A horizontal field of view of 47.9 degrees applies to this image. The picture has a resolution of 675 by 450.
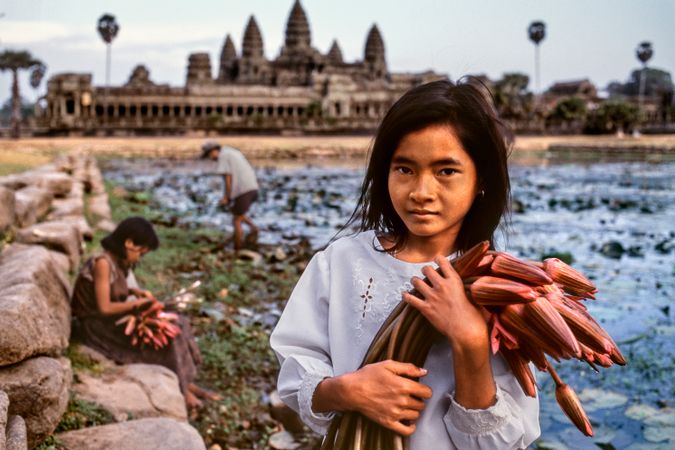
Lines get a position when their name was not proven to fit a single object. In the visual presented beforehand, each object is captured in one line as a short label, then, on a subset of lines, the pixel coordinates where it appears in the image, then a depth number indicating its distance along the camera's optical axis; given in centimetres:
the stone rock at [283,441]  337
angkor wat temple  4403
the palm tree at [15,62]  4297
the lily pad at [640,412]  346
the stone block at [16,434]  202
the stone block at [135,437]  245
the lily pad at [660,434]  323
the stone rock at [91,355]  369
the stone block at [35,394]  240
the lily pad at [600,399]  360
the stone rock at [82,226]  623
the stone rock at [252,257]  727
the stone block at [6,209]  509
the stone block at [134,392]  315
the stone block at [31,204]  583
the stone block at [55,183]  844
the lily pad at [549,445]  325
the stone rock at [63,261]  443
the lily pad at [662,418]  337
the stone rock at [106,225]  775
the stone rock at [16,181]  751
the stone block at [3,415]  185
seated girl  380
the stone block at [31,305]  249
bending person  827
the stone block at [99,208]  867
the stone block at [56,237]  480
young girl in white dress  143
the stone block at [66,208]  675
